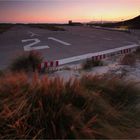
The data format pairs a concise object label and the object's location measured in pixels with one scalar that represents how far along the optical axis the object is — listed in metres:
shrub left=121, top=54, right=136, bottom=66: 5.91
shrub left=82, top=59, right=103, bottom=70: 5.76
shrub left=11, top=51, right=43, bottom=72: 5.21
